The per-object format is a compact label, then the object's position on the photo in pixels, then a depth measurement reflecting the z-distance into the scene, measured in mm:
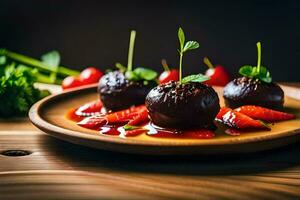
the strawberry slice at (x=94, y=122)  558
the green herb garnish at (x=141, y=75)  621
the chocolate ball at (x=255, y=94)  597
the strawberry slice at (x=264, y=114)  570
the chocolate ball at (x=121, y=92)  618
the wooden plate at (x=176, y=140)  486
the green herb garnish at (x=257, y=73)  606
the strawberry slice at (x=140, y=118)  559
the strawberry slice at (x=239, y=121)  541
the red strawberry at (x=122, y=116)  571
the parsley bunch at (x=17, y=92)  663
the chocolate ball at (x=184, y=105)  531
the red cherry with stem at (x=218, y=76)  846
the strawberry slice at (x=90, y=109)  626
